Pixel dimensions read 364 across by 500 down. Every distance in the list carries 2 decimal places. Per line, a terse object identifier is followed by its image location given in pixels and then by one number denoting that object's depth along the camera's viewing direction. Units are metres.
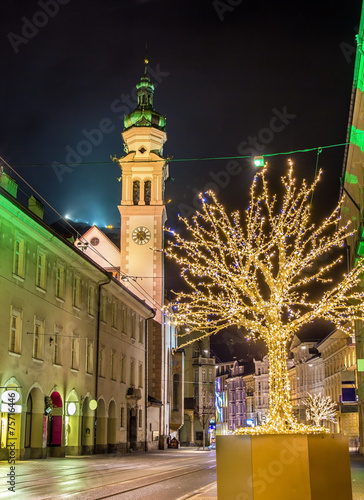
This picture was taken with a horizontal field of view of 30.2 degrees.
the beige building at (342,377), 41.86
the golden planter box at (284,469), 8.87
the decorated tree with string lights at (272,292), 10.98
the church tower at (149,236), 55.25
